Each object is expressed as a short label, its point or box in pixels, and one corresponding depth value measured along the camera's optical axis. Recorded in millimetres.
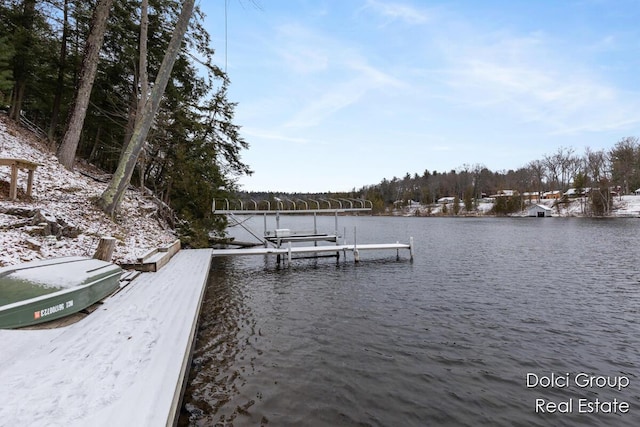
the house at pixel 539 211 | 66312
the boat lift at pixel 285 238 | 14469
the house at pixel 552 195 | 84812
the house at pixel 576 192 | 69988
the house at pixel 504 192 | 90225
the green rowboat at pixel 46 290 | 3791
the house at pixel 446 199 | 96062
